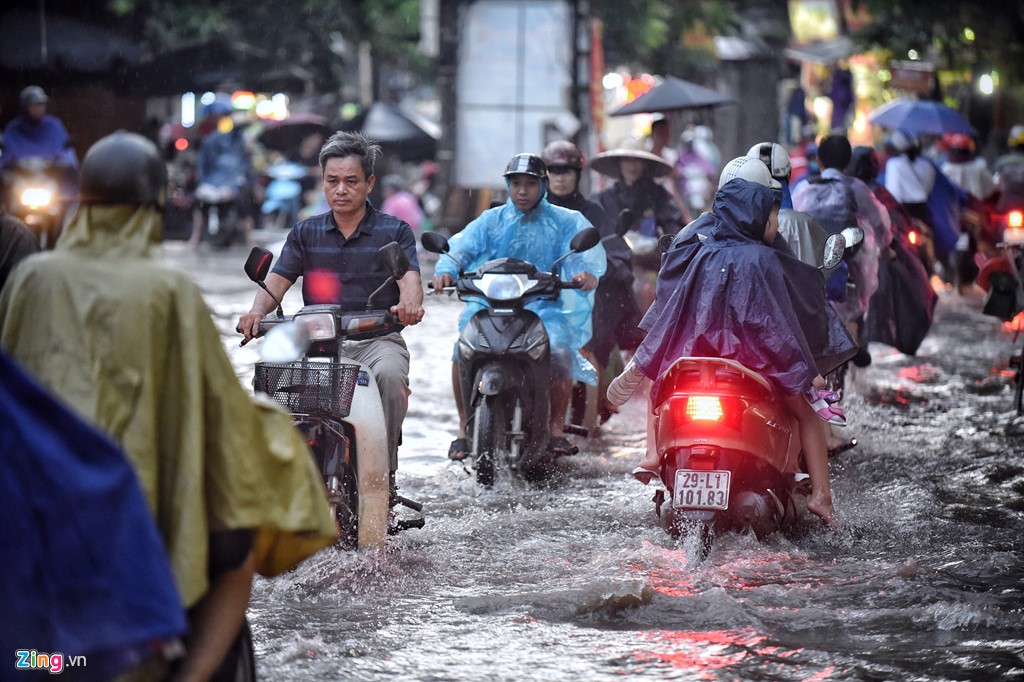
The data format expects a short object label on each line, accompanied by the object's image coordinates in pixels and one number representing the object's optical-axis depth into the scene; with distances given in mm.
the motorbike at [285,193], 55375
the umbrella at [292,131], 54875
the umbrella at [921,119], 34406
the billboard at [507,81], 44406
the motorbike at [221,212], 45625
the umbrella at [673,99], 31312
